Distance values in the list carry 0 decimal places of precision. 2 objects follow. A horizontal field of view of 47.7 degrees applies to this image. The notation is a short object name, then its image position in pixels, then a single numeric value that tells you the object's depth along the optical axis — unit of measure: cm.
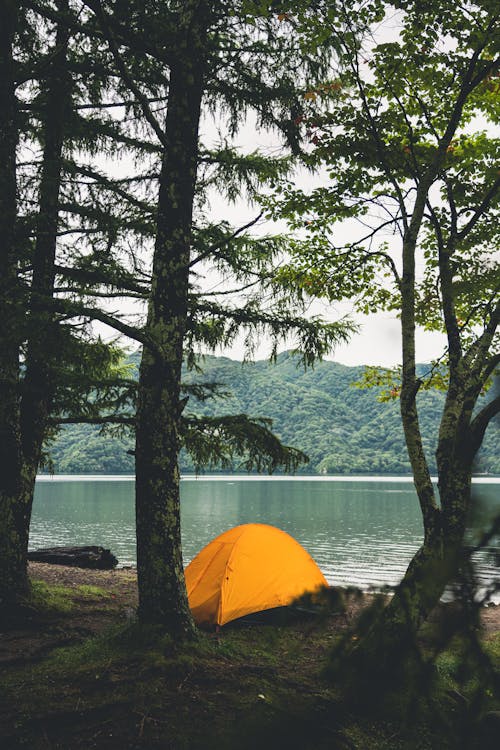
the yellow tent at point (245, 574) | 898
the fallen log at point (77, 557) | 1527
